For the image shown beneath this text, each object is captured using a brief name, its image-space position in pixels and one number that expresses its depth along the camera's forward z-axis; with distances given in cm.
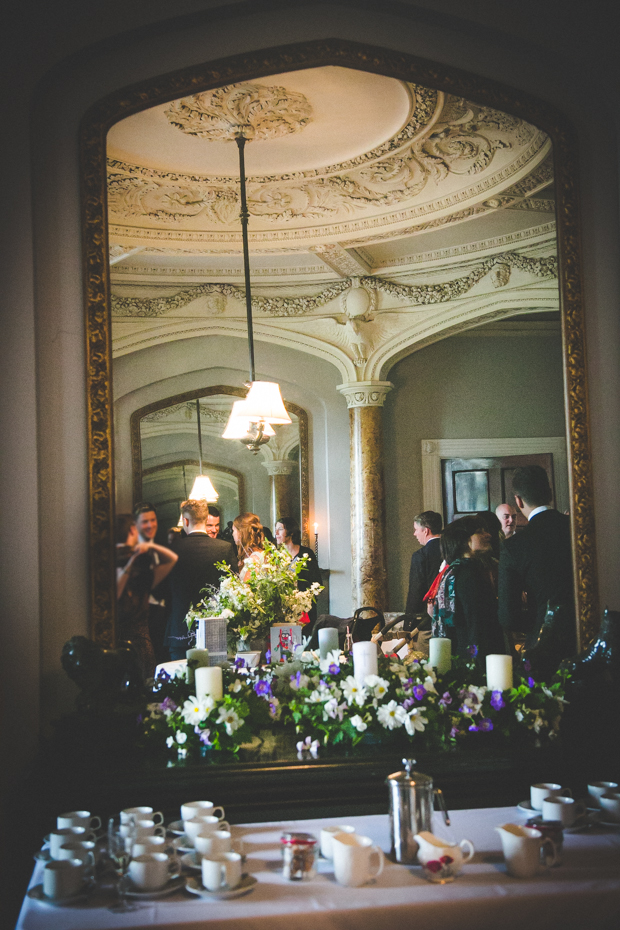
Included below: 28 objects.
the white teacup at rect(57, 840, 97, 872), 182
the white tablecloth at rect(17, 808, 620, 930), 168
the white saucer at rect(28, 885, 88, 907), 173
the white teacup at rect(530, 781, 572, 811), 218
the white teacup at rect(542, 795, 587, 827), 206
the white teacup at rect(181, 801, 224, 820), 209
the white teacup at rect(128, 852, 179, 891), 177
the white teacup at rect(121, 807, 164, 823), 204
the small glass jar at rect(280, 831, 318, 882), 182
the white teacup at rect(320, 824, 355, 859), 191
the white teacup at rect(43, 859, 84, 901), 173
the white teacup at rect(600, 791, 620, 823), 212
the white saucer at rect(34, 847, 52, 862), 188
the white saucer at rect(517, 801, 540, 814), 217
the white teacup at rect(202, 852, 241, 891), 177
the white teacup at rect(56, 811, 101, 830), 202
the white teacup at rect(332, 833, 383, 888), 179
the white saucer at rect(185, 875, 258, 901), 175
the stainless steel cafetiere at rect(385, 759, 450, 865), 191
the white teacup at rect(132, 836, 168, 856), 184
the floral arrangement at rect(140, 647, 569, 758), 245
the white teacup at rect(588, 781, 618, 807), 219
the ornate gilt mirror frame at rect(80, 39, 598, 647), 256
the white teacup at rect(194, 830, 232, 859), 188
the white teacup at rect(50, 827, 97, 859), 189
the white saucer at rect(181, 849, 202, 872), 188
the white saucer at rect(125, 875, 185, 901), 175
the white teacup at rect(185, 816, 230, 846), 198
